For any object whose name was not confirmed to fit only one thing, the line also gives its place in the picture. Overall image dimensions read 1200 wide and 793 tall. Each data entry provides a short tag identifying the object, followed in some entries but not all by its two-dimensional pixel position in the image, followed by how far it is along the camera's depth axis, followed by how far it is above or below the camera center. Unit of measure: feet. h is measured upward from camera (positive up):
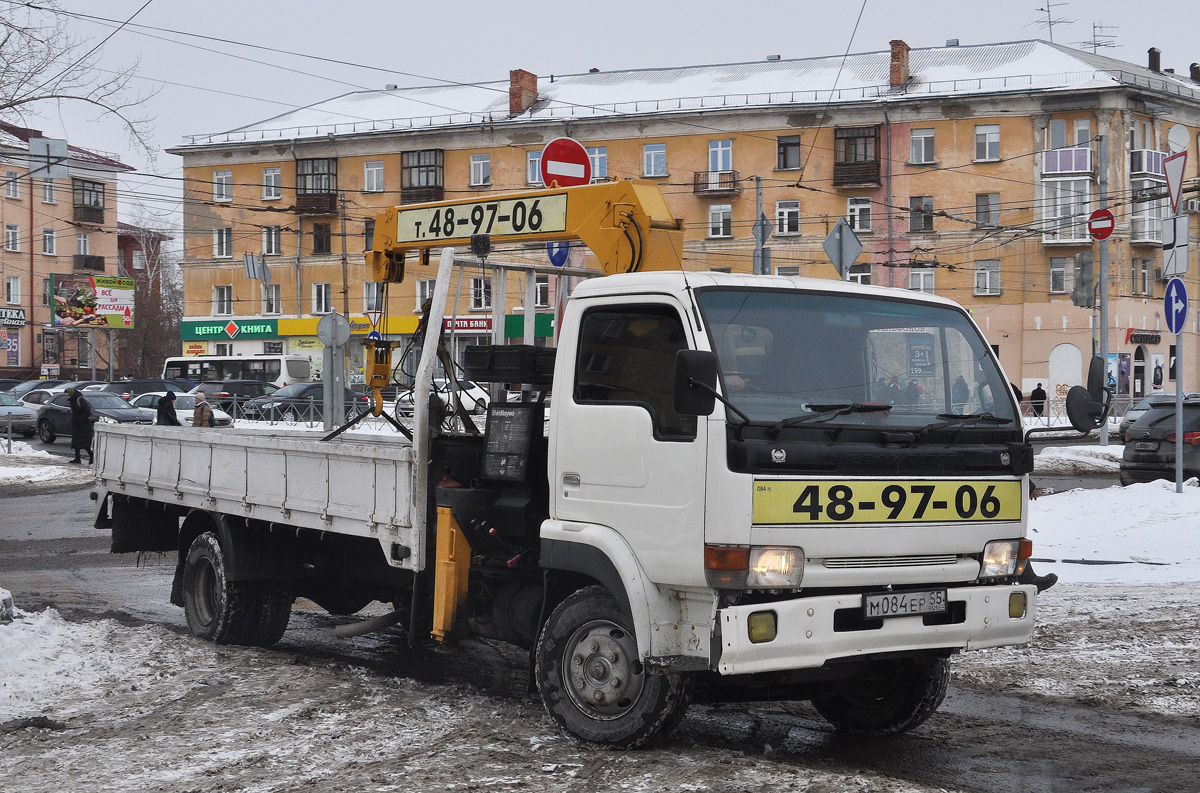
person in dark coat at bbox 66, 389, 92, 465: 97.45 -4.68
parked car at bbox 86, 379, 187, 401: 158.92 -3.18
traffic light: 88.07 +5.51
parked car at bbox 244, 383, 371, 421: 132.26 -4.53
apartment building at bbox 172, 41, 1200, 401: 170.09 +27.96
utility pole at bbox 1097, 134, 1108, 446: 168.45 +25.54
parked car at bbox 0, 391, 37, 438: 134.41 -5.68
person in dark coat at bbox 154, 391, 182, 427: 80.94 -3.04
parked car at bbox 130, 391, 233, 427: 120.57 -4.45
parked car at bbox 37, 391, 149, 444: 125.59 -4.86
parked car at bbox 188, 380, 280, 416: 139.74 -3.45
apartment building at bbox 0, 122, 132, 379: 233.76 +20.19
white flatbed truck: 17.84 -2.03
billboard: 213.05 +9.57
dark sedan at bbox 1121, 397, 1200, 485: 63.36 -3.88
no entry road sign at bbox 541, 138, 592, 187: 36.04 +5.58
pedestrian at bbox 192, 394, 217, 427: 79.30 -3.11
